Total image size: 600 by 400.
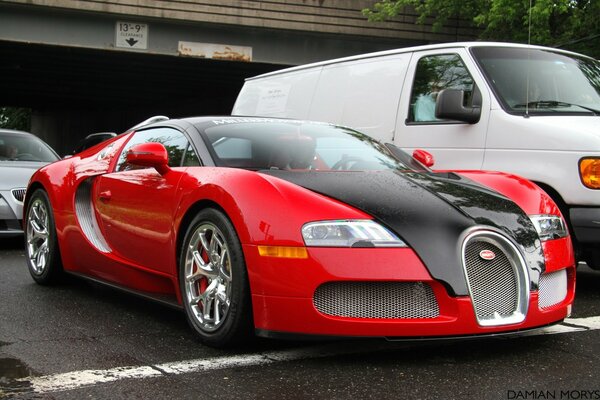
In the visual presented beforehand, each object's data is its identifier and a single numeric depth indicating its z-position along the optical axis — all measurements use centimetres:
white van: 577
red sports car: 361
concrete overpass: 1842
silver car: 838
